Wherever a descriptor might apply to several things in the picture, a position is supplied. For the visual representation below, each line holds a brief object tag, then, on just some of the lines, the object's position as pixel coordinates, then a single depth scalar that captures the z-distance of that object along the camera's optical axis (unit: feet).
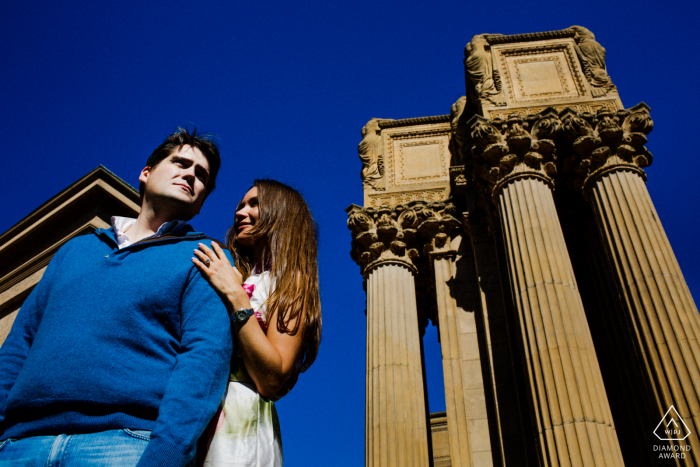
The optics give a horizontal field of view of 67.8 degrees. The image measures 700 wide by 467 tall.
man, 6.92
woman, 8.20
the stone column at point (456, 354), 36.81
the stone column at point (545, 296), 26.35
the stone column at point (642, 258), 27.63
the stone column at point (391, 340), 37.40
